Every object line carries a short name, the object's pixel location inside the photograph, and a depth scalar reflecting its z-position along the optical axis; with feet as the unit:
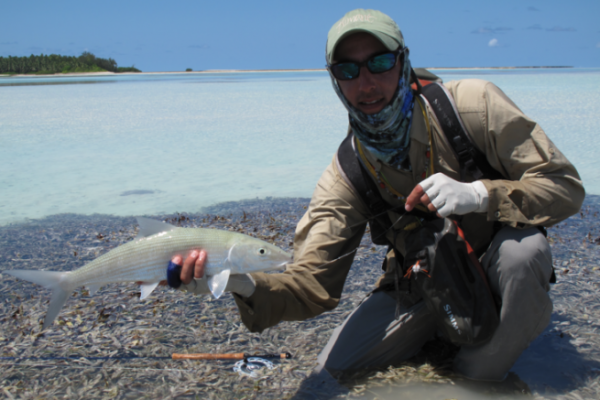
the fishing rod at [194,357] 11.42
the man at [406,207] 9.44
